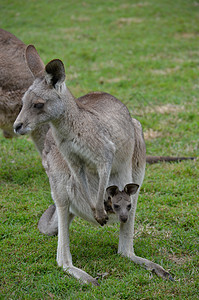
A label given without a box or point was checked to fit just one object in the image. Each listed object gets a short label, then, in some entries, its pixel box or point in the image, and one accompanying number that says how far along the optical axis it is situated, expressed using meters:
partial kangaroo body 9.31
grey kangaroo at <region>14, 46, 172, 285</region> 5.70
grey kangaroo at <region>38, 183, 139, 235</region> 6.17
